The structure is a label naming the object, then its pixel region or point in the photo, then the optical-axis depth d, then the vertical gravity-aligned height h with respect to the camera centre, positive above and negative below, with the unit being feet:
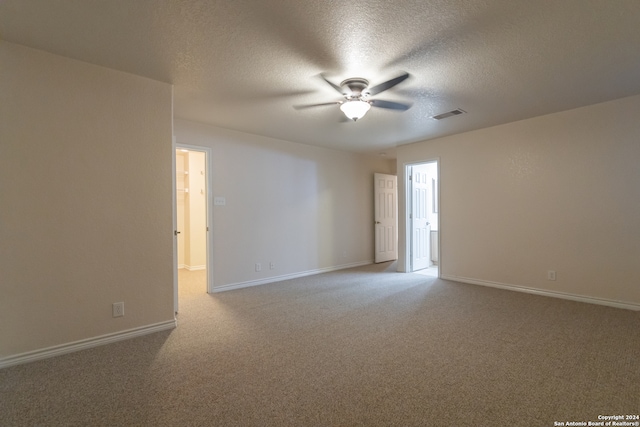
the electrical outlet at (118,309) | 8.78 -2.90
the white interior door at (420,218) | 18.76 -0.49
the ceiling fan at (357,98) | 9.21 +3.71
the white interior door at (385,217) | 22.12 -0.49
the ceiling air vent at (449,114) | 12.27 +4.18
